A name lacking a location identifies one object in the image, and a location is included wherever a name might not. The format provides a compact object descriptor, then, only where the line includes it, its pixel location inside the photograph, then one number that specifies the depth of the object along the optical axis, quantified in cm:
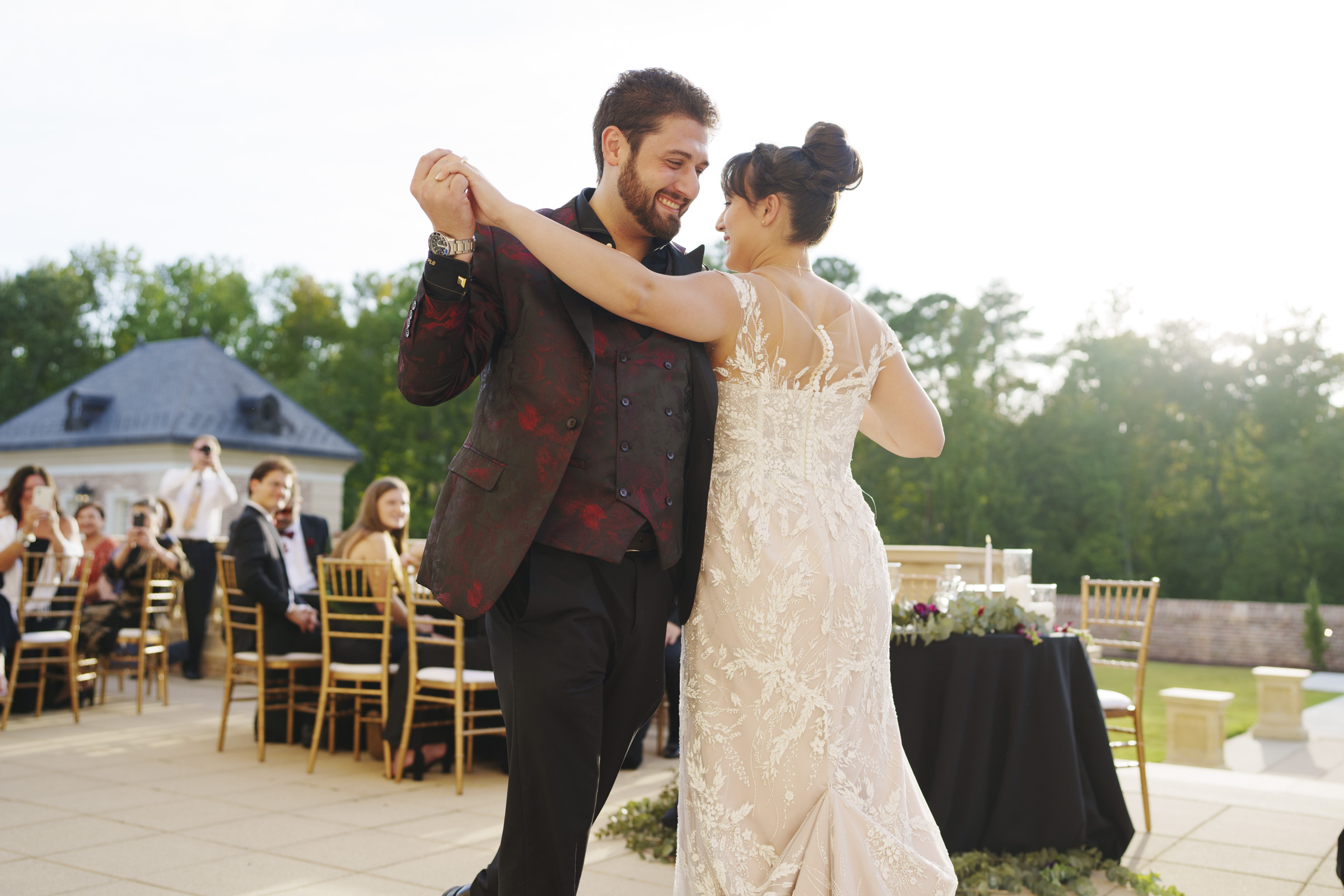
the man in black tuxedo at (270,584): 610
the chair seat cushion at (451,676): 545
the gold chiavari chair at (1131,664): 477
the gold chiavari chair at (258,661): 611
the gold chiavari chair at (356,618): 568
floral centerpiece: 402
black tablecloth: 395
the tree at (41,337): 3800
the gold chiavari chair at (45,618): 715
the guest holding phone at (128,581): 806
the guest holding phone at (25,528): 700
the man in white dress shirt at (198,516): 961
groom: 195
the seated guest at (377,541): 591
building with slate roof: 2755
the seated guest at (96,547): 858
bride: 218
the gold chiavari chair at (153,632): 781
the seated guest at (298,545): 715
